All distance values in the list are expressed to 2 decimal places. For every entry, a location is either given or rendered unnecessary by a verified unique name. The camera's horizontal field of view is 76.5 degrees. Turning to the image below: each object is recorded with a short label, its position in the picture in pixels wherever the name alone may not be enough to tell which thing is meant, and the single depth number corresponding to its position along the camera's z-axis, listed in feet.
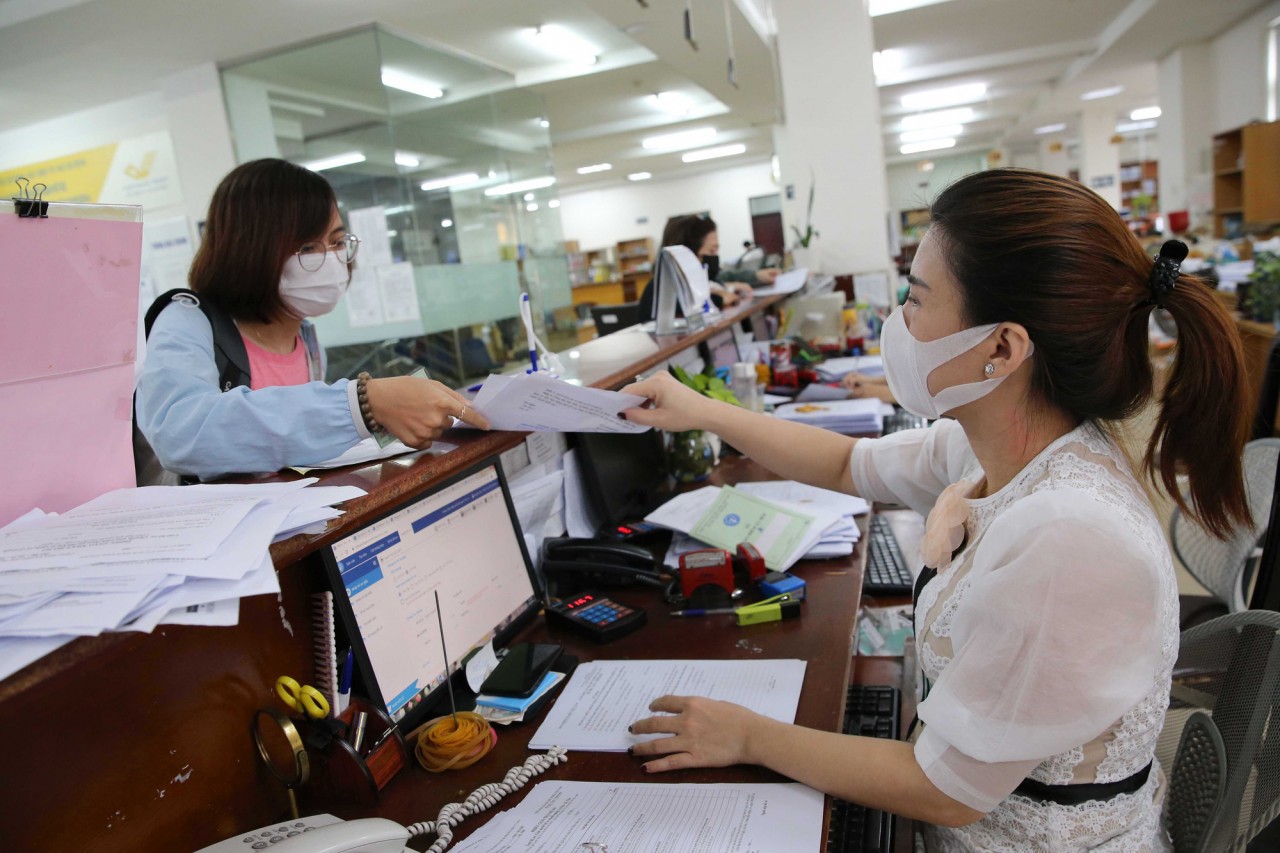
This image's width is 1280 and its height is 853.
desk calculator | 4.32
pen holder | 3.11
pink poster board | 2.34
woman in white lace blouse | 2.69
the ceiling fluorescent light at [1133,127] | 55.31
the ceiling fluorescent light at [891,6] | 23.18
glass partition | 17.12
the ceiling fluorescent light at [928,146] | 59.77
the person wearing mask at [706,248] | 14.25
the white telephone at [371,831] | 2.30
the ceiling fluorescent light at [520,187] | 21.30
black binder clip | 2.27
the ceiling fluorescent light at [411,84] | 17.09
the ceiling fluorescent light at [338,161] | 17.66
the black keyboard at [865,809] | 3.41
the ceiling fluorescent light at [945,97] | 38.63
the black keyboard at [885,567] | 5.42
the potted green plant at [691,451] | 6.82
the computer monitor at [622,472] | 5.75
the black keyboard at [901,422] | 8.84
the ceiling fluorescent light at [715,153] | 48.60
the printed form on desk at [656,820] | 2.77
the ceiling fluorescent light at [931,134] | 52.19
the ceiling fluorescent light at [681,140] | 40.83
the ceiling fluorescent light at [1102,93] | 40.63
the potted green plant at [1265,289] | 14.24
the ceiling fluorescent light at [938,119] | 45.52
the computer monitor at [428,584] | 3.43
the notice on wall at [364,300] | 17.02
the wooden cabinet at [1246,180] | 26.86
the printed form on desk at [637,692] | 3.47
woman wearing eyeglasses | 3.52
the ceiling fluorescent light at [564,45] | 20.58
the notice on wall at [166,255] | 17.48
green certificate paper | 5.14
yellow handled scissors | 3.18
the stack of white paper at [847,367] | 10.46
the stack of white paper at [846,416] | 7.84
